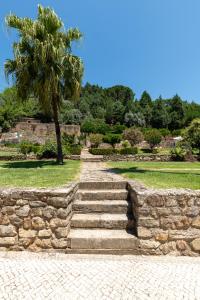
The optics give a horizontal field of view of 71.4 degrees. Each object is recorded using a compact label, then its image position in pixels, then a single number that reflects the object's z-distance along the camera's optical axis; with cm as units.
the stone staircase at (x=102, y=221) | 222
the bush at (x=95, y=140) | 1597
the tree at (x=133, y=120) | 3028
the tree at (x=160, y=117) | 3224
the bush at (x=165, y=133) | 2436
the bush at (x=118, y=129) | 2370
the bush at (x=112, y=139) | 1711
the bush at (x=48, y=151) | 925
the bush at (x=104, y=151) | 1210
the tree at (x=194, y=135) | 1069
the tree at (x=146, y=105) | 3305
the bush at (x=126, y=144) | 1613
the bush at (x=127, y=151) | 1251
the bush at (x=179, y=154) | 1006
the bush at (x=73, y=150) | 1087
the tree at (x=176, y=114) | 3324
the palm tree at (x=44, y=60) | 590
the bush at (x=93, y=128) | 2170
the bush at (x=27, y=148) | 1101
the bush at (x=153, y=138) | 1633
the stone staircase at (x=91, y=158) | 975
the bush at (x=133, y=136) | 1589
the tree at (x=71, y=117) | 2537
